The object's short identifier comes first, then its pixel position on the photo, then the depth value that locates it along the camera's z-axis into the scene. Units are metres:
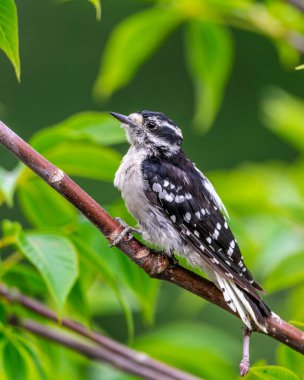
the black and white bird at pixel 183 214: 5.71
